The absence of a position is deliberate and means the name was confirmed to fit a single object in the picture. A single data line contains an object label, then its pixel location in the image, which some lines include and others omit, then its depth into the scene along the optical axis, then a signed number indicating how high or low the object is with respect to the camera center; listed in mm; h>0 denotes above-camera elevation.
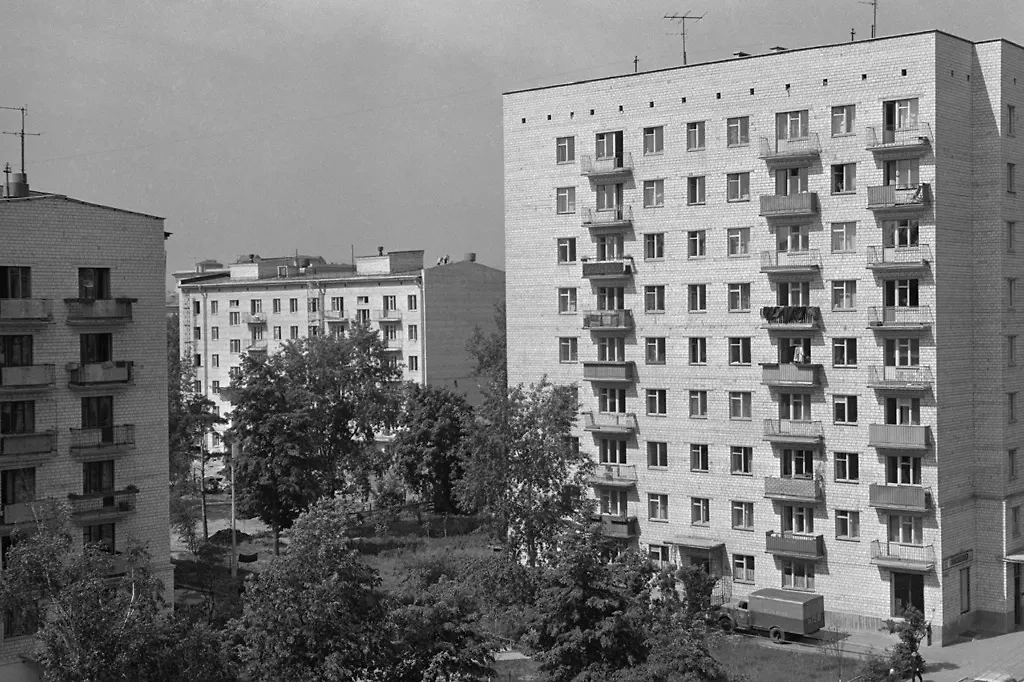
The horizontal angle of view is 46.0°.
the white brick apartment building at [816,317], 43156 +2604
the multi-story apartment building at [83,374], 35344 +570
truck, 43031 -8309
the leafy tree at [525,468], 44375 -3037
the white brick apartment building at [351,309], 82250 +5806
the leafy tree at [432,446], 63863 -3015
